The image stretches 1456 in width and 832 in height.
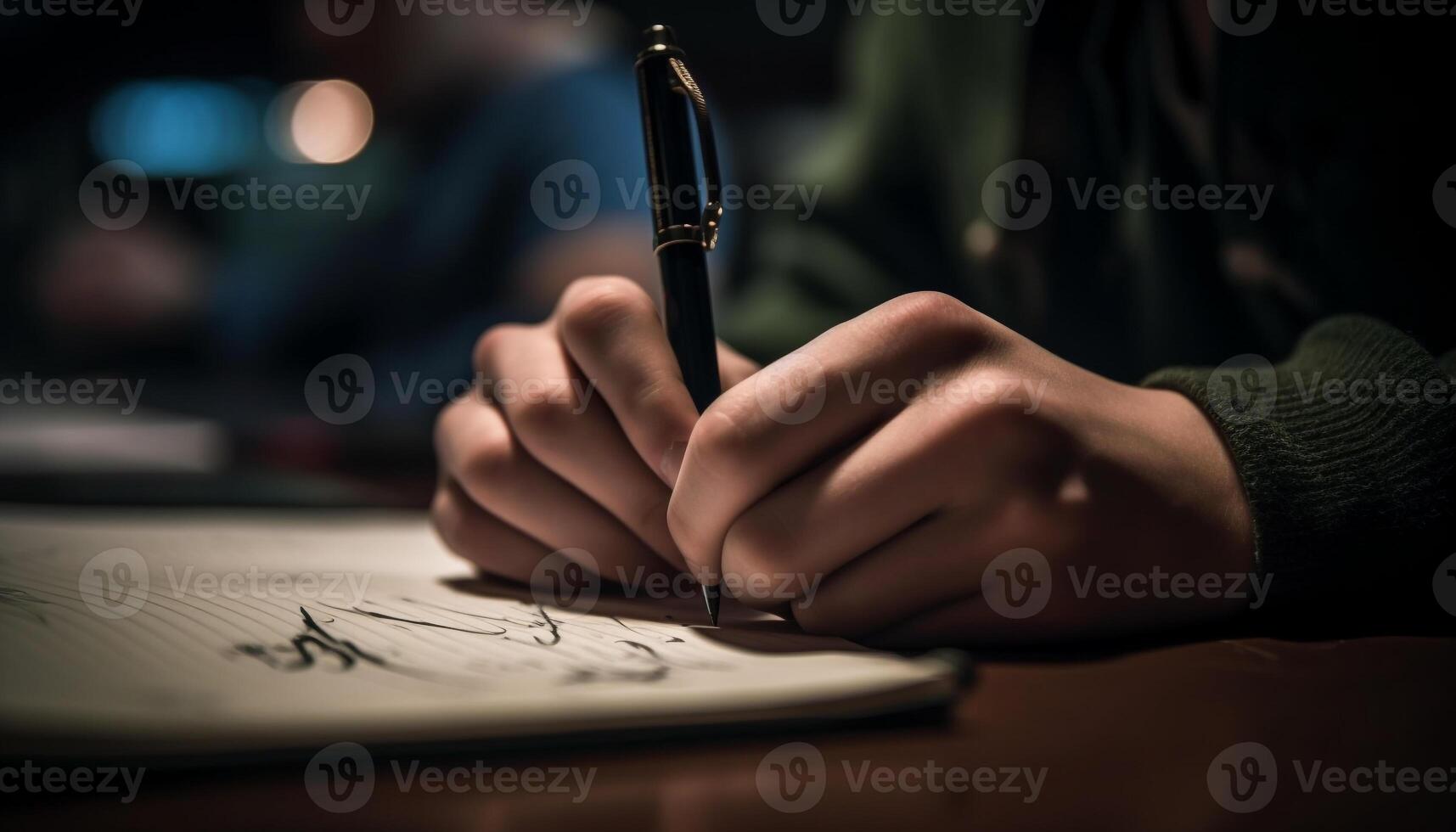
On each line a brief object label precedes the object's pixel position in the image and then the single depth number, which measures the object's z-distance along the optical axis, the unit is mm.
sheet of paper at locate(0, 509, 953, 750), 194
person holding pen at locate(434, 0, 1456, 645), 293
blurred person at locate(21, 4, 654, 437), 1029
